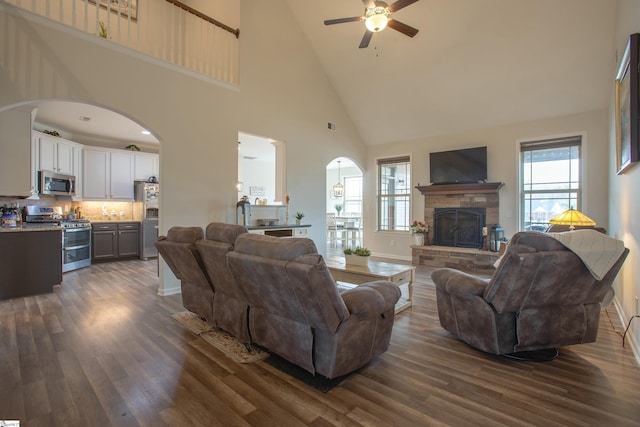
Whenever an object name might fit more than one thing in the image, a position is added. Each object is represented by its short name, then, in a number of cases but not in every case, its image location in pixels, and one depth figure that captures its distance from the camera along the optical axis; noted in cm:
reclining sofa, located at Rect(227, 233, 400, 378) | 194
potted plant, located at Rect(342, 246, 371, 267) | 404
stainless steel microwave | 598
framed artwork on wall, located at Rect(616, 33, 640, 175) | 252
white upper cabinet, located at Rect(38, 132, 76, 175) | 600
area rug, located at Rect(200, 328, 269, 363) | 254
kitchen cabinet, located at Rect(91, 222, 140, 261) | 690
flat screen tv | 642
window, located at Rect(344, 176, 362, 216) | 1219
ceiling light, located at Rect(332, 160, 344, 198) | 1050
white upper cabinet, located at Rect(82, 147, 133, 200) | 702
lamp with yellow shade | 393
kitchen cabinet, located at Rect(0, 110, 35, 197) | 443
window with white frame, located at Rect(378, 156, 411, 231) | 775
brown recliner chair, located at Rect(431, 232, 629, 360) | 232
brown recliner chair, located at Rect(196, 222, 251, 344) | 262
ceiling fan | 357
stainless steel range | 584
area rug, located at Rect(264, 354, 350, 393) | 213
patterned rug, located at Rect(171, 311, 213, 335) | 310
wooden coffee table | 366
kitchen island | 422
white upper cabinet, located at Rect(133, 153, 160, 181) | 769
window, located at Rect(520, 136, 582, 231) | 567
